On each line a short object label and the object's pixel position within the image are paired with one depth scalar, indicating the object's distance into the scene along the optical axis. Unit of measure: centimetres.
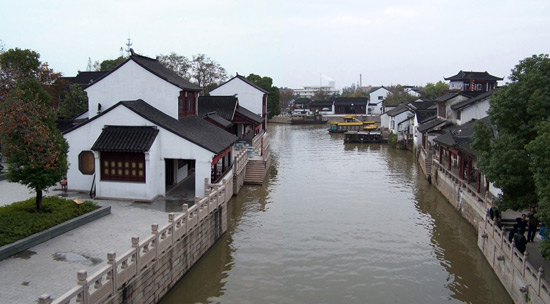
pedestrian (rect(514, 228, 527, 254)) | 1432
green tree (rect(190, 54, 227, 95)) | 6894
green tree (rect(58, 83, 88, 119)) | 3956
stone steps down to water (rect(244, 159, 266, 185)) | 3145
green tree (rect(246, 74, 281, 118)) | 7931
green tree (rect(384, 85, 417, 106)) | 8994
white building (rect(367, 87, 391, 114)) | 11890
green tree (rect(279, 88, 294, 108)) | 13238
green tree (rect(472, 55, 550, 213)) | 1474
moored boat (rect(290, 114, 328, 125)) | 9034
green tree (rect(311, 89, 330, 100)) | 13762
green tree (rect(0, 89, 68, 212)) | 1474
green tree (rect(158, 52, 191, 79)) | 6681
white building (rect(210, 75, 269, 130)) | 4691
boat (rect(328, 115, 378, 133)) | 7206
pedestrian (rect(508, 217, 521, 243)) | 1548
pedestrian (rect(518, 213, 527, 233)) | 1557
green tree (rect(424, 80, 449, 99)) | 8619
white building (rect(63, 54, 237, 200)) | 2009
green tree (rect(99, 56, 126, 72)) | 6657
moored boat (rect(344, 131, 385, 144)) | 5981
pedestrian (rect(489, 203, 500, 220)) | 1731
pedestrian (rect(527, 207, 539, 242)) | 1583
